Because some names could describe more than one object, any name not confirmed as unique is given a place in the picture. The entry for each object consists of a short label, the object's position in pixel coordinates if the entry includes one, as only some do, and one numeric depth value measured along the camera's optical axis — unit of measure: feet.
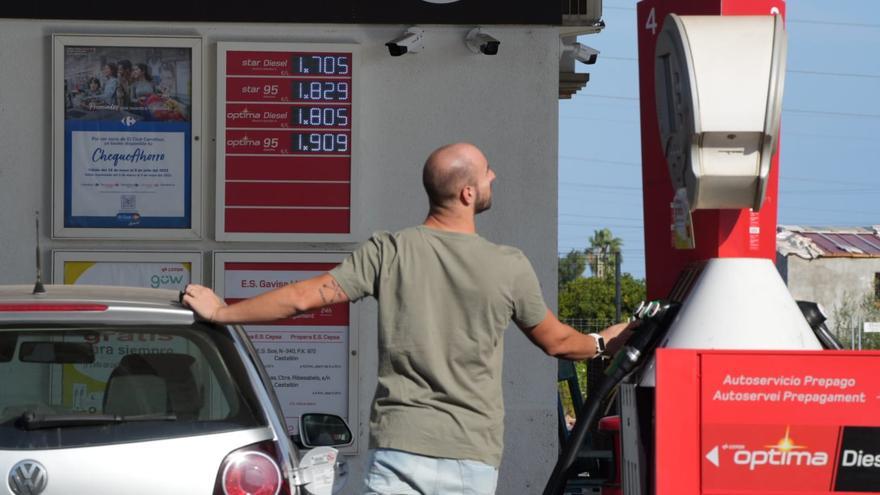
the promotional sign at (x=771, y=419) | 32.86
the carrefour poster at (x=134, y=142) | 64.23
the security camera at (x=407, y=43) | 63.57
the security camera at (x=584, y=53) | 66.64
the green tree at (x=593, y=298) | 573.33
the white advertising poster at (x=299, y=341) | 63.98
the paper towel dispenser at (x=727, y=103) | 36.83
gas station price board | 64.18
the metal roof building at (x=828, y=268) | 405.59
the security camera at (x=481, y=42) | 63.51
